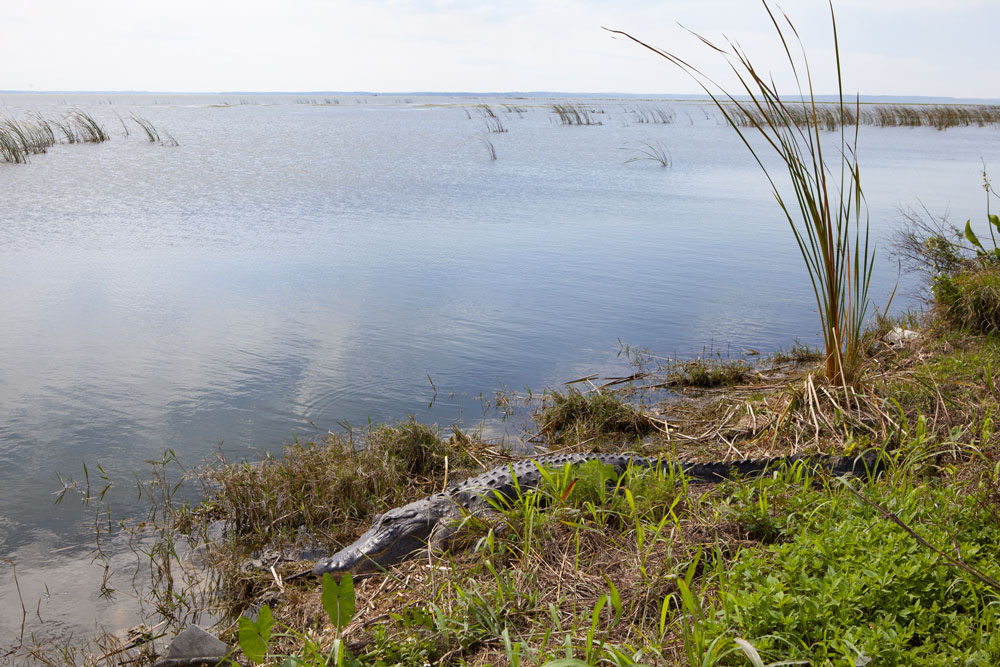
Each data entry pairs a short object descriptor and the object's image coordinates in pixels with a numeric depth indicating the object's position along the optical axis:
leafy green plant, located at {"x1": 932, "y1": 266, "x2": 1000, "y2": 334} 4.93
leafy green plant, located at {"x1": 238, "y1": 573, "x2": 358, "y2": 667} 2.01
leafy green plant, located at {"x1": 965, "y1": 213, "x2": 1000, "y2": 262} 5.45
